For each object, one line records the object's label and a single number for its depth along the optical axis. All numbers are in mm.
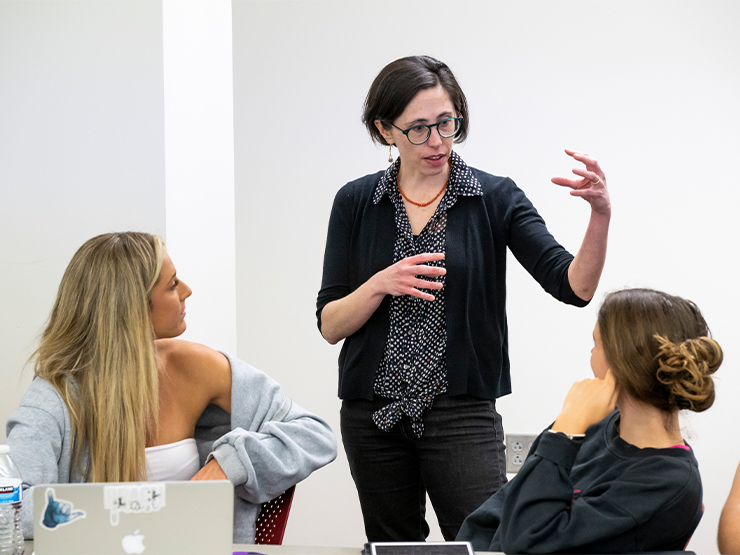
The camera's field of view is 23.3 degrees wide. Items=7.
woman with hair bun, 2973
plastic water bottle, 2919
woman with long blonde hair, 3128
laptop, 2784
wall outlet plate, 4230
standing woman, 3357
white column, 3932
